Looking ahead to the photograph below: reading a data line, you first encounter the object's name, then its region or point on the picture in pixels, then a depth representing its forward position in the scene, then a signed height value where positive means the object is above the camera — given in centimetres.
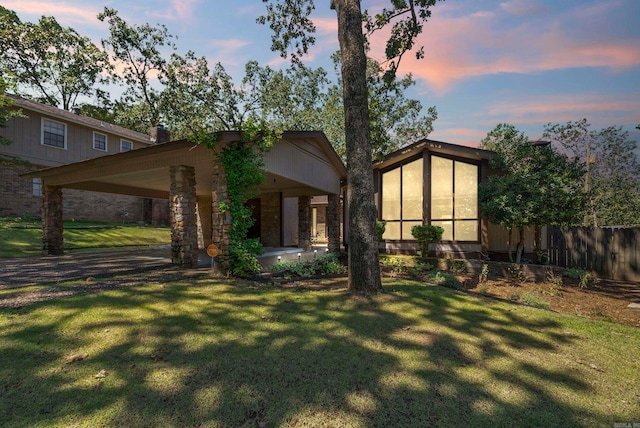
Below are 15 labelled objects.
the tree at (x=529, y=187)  1047 +95
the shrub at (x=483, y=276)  983 -213
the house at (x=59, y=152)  1714 +401
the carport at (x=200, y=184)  823 +132
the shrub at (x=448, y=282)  769 -182
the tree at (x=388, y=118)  2300 +809
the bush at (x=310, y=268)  894 -169
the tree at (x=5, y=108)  1067 +495
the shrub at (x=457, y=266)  1150 -203
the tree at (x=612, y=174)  2527 +362
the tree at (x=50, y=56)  2392 +1418
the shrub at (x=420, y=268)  1035 -206
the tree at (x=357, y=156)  591 +119
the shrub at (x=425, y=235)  1299 -92
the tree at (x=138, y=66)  2691 +1428
